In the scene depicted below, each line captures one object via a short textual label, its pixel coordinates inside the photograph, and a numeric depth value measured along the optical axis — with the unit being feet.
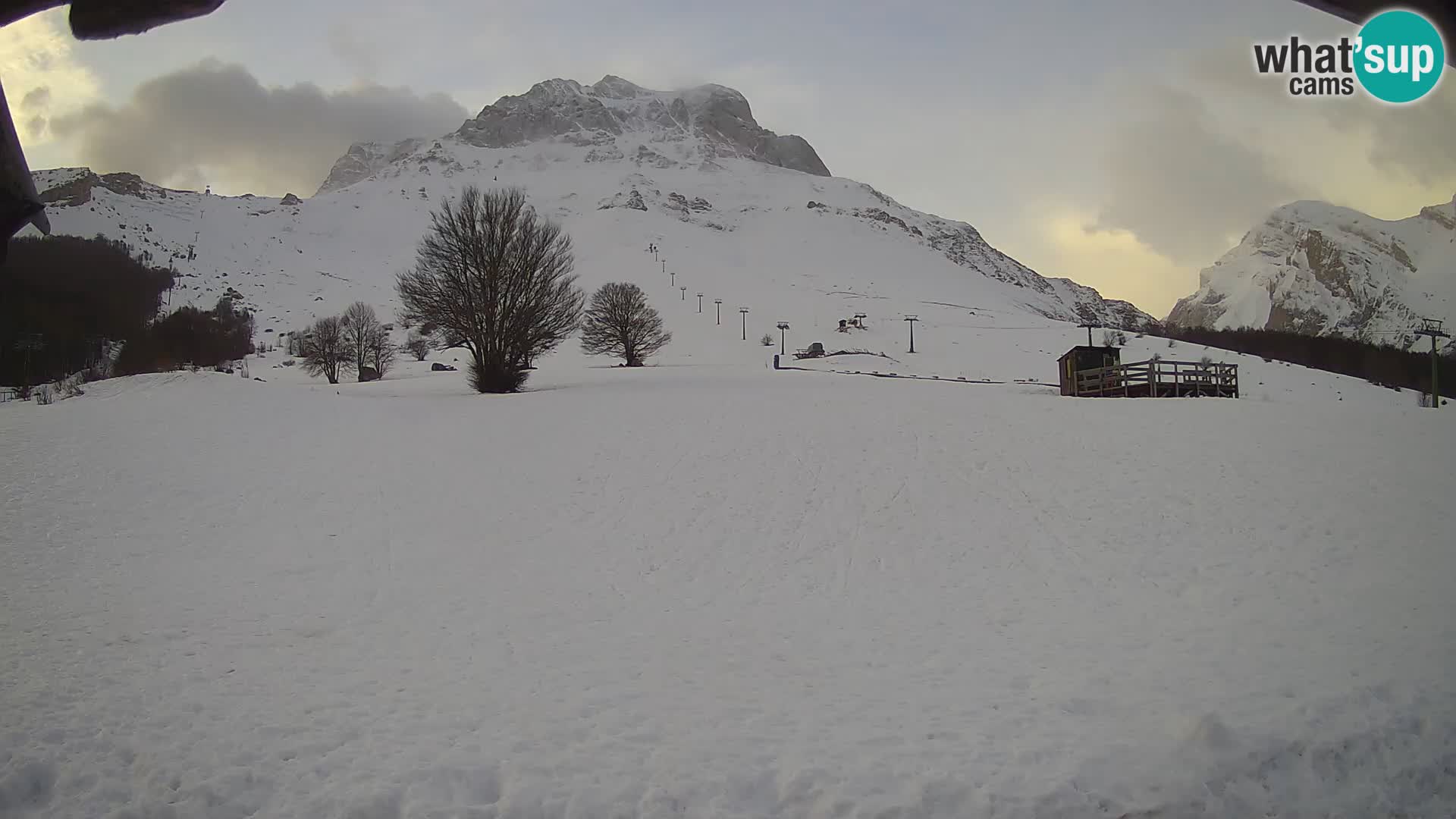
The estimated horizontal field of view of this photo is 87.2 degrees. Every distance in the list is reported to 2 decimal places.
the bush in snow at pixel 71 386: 91.56
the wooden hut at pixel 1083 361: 122.62
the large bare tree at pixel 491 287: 111.75
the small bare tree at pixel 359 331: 206.22
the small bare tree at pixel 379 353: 209.97
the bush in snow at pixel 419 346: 255.50
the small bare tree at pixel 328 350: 195.11
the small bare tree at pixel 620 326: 186.60
